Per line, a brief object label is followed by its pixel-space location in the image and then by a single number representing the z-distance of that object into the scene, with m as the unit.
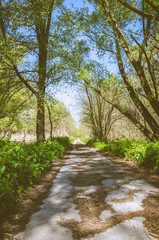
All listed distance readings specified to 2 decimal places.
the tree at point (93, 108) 21.82
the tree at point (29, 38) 8.73
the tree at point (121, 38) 7.63
